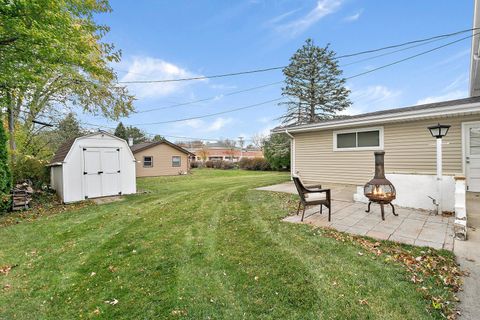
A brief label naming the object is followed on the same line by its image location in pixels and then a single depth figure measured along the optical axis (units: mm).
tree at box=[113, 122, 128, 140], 33188
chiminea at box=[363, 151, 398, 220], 4477
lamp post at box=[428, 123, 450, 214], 4728
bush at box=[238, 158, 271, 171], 25266
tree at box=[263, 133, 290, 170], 19344
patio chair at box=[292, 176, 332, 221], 4438
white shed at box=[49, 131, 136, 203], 7863
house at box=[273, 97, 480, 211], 5330
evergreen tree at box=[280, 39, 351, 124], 19328
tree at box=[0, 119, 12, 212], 6516
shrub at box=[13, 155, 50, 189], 8883
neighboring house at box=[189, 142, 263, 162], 47503
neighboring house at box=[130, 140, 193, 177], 19641
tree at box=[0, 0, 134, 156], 4828
